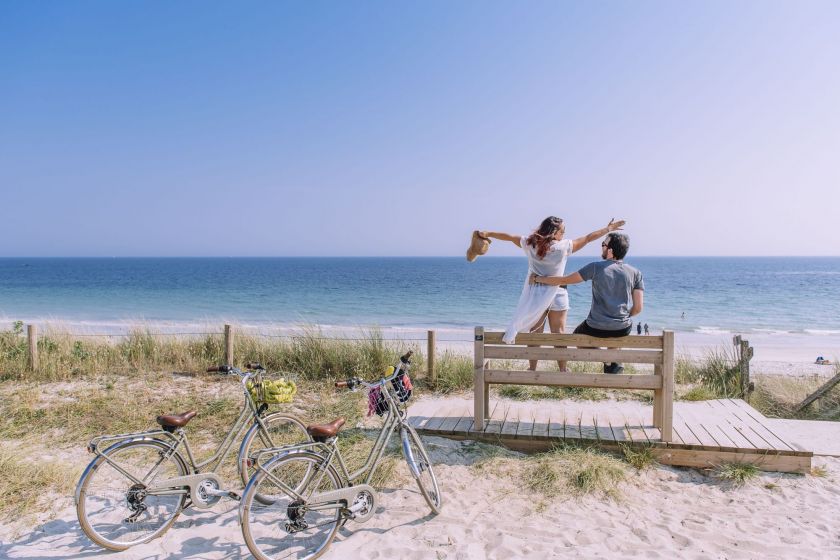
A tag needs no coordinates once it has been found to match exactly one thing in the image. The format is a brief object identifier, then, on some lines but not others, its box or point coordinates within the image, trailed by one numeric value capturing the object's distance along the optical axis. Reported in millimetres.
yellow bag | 3997
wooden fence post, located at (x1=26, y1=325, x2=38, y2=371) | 8542
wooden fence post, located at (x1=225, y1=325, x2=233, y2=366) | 8844
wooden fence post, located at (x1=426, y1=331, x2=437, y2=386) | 8094
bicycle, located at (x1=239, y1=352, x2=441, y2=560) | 3408
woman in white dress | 5270
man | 5184
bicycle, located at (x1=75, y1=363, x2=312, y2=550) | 3510
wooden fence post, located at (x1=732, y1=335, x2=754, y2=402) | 8203
